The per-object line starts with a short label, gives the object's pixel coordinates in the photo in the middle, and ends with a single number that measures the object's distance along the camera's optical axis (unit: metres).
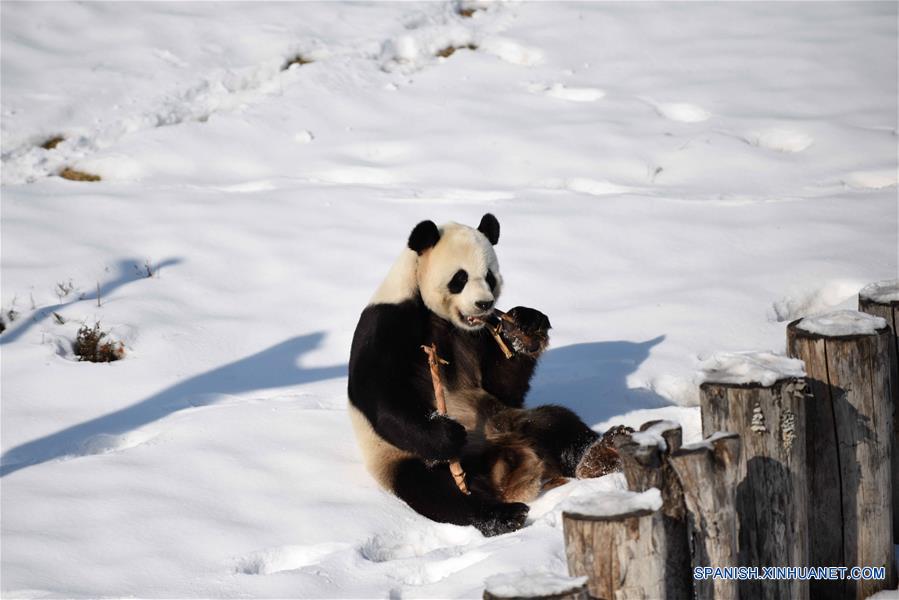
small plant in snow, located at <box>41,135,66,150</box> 18.02
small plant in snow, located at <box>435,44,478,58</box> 21.61
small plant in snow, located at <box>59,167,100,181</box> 17.27
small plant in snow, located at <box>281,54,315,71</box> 20.98
